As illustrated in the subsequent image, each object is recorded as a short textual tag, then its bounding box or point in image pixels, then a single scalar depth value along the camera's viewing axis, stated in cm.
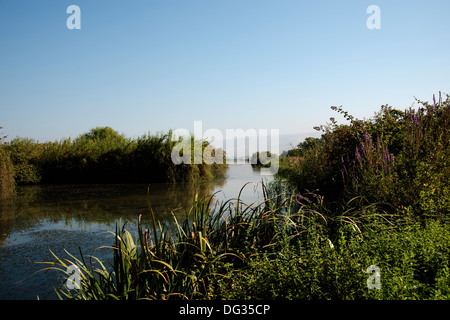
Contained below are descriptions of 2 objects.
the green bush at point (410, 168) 474
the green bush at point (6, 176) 1008
